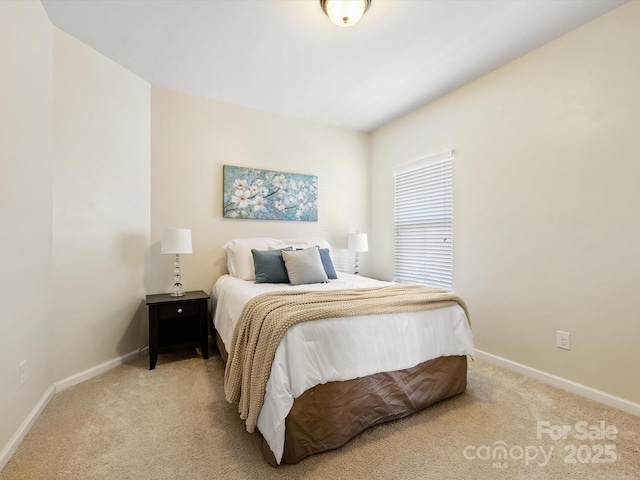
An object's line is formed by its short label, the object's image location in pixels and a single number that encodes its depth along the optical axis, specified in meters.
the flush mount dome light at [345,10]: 1.84
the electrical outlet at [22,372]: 1.62
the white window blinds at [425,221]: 3.14
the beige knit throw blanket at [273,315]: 1.48
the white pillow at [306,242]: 3.36
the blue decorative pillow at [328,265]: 3.04
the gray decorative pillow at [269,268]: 2.74
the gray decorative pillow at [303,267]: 2.71
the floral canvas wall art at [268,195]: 3.32
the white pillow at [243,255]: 2.98
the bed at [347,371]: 1.42
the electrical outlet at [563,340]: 2.19
